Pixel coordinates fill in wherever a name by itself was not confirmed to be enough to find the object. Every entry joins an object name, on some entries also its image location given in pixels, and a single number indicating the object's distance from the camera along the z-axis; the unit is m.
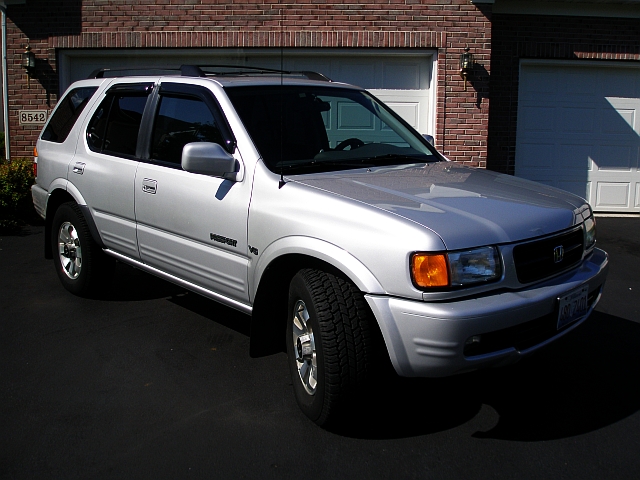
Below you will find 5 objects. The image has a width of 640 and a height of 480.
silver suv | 3.27
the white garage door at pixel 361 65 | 10.45
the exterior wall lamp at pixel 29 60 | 10.36
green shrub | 9.41
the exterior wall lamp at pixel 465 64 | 10.08
